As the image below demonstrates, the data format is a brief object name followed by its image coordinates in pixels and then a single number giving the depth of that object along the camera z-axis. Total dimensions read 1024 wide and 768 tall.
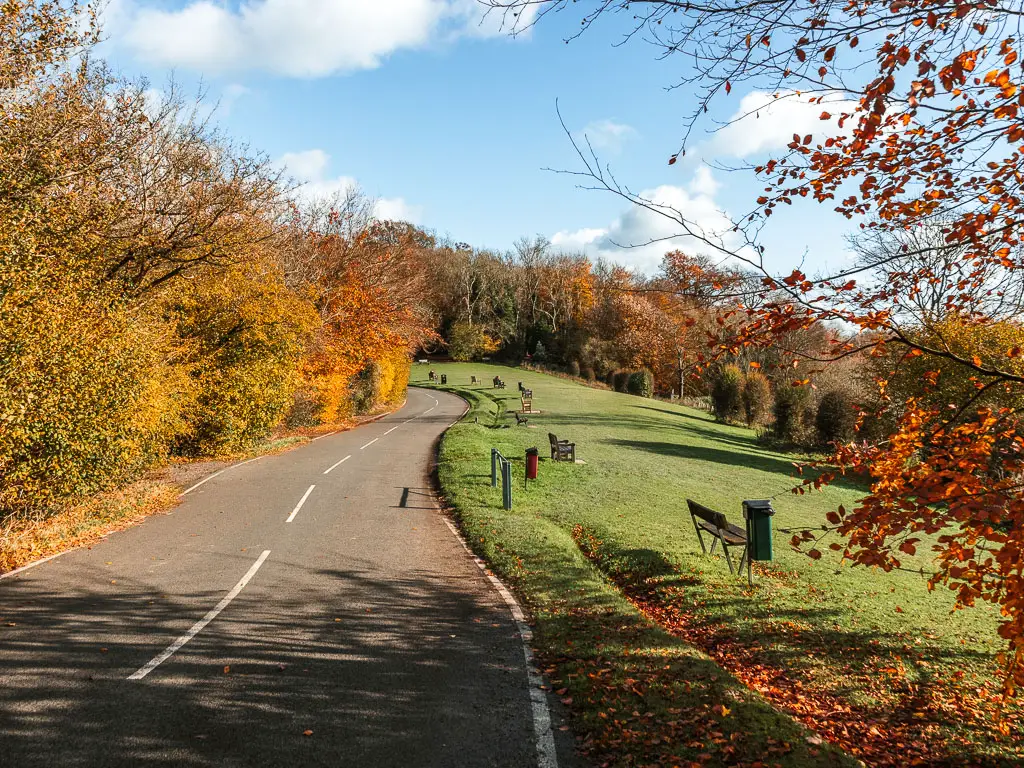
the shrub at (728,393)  44.22
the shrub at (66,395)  9.79
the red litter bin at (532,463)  16.59
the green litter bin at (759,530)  9.15
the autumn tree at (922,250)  3.87
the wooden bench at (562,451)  20.02
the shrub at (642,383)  56.19
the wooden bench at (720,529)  9.76
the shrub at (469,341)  79.25
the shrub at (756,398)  43.72
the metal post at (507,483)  13.62
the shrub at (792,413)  33.62
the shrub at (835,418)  30.19
